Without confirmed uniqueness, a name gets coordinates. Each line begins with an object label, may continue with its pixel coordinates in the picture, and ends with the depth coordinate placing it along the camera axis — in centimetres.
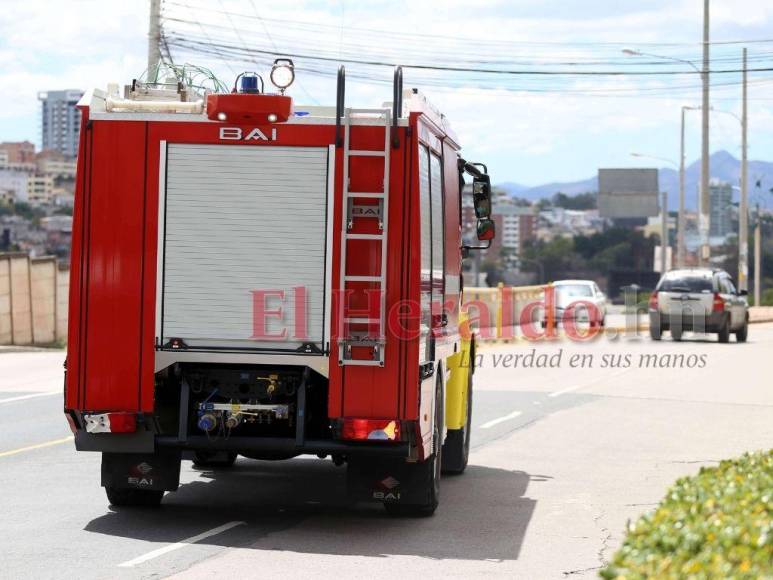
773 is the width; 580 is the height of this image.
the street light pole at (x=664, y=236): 7579
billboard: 11662
